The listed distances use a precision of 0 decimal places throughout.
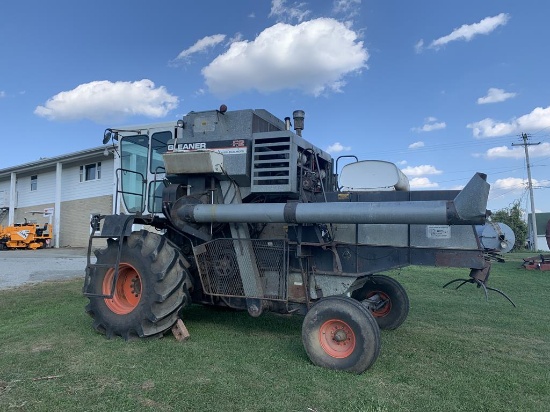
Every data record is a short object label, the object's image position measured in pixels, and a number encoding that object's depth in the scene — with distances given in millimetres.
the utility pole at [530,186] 40188
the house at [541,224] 53294
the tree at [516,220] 43281
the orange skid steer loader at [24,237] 27266
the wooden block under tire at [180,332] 5727
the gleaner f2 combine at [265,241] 5004
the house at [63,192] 26234
